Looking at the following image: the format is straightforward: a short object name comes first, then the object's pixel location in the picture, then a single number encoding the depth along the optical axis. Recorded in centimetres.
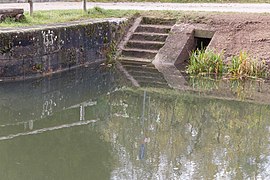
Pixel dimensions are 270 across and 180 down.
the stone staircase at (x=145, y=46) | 1359
